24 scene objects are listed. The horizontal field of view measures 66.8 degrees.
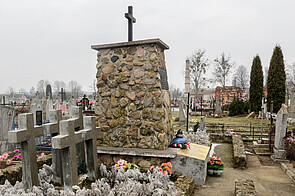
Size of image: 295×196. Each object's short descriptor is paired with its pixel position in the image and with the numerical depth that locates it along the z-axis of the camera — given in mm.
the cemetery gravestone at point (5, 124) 8273
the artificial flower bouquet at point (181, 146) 4922
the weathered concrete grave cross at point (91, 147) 3912
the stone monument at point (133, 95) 4672
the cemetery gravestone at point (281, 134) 7930
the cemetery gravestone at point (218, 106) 23916
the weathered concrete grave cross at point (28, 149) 3213
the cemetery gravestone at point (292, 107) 17328
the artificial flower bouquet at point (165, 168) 4155
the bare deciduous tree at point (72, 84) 79956
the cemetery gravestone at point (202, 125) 10672
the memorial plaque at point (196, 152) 4607
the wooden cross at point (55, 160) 3705
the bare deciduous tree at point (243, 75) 51700
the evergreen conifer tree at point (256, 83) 23484
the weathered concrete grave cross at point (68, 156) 3221
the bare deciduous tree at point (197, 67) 34406
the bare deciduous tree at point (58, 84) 82844
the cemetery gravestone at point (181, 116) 16078
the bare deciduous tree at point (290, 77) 41566
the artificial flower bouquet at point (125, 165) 4240
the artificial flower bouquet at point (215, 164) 5527
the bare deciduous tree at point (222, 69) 35812
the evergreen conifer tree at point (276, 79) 20203
